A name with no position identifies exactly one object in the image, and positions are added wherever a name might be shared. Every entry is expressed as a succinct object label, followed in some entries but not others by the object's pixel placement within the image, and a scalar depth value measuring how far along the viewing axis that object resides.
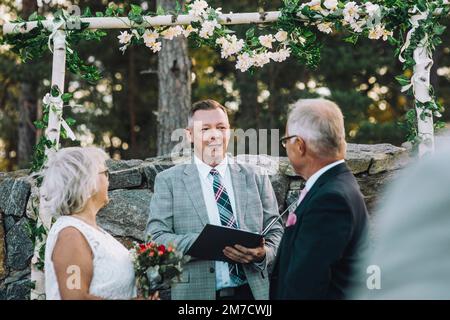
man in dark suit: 2.70
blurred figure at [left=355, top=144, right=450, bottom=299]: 1.04
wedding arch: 4.53
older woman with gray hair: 2.97
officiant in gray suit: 3.97
